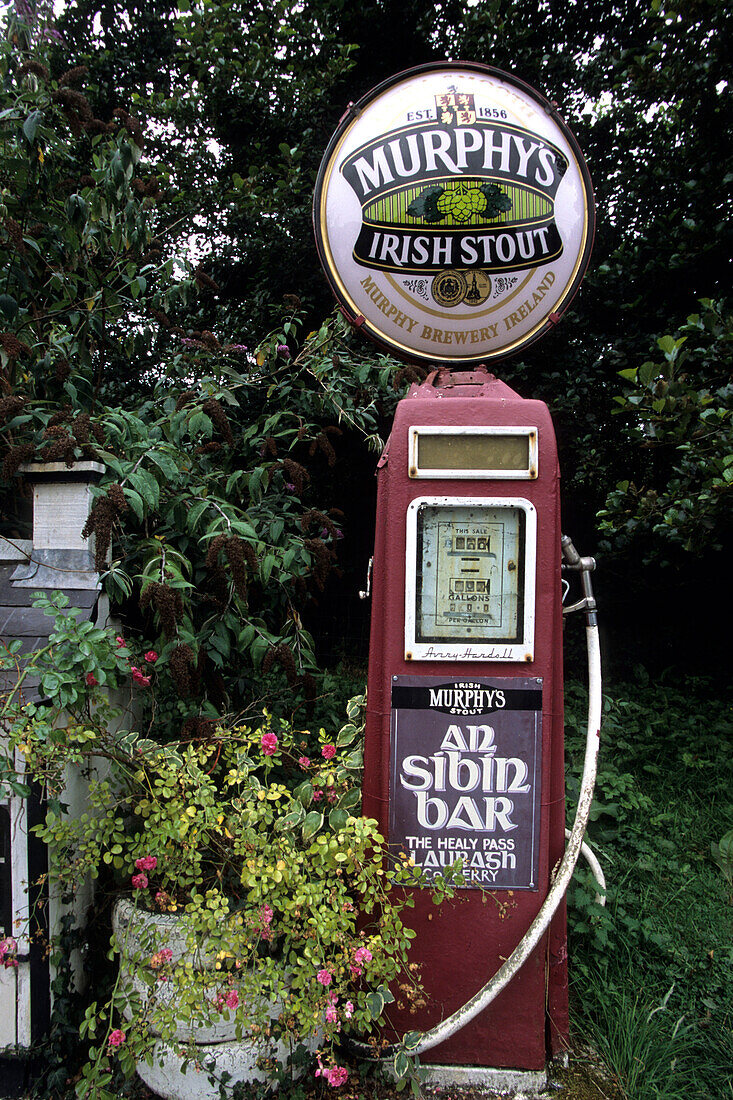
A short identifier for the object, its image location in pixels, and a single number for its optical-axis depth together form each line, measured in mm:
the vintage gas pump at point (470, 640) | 2113
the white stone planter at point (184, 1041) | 1963
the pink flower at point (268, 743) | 2070
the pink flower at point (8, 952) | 2006
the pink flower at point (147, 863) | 1998
